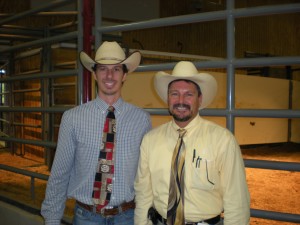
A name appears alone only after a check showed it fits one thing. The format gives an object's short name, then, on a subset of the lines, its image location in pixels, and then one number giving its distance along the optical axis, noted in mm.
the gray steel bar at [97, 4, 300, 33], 1873
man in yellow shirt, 1566
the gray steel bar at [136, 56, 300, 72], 1835
